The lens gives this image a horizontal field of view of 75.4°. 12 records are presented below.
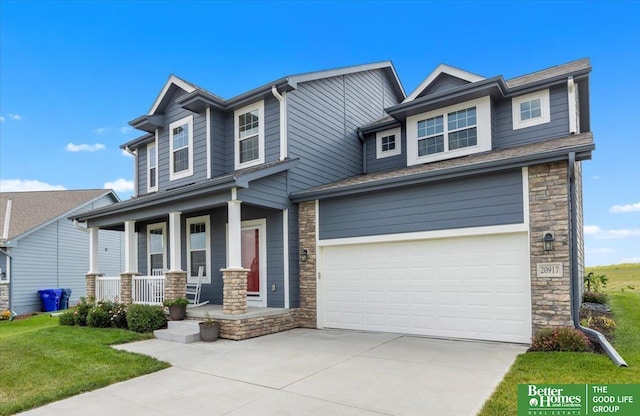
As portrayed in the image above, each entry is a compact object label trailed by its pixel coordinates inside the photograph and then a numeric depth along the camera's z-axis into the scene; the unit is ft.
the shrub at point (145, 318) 32.27
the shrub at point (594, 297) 39.19
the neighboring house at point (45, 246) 59.47
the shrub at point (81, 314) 37.73
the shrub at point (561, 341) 21.58
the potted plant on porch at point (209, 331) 28.58
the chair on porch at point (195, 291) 38.86
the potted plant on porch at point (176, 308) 32.76
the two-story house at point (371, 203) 25.32
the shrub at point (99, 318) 35.65
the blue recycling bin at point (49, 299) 61.77
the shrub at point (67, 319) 38.19
